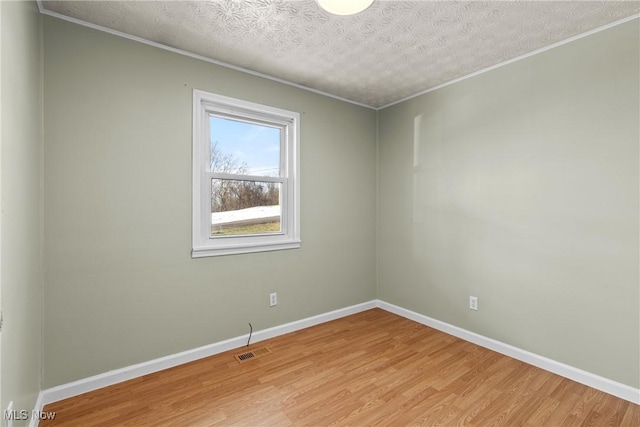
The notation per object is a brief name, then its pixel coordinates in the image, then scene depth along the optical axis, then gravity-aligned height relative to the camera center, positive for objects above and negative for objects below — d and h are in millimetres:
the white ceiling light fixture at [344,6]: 1695 +1143
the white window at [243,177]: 2611 +299
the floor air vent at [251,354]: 2572 -1251
